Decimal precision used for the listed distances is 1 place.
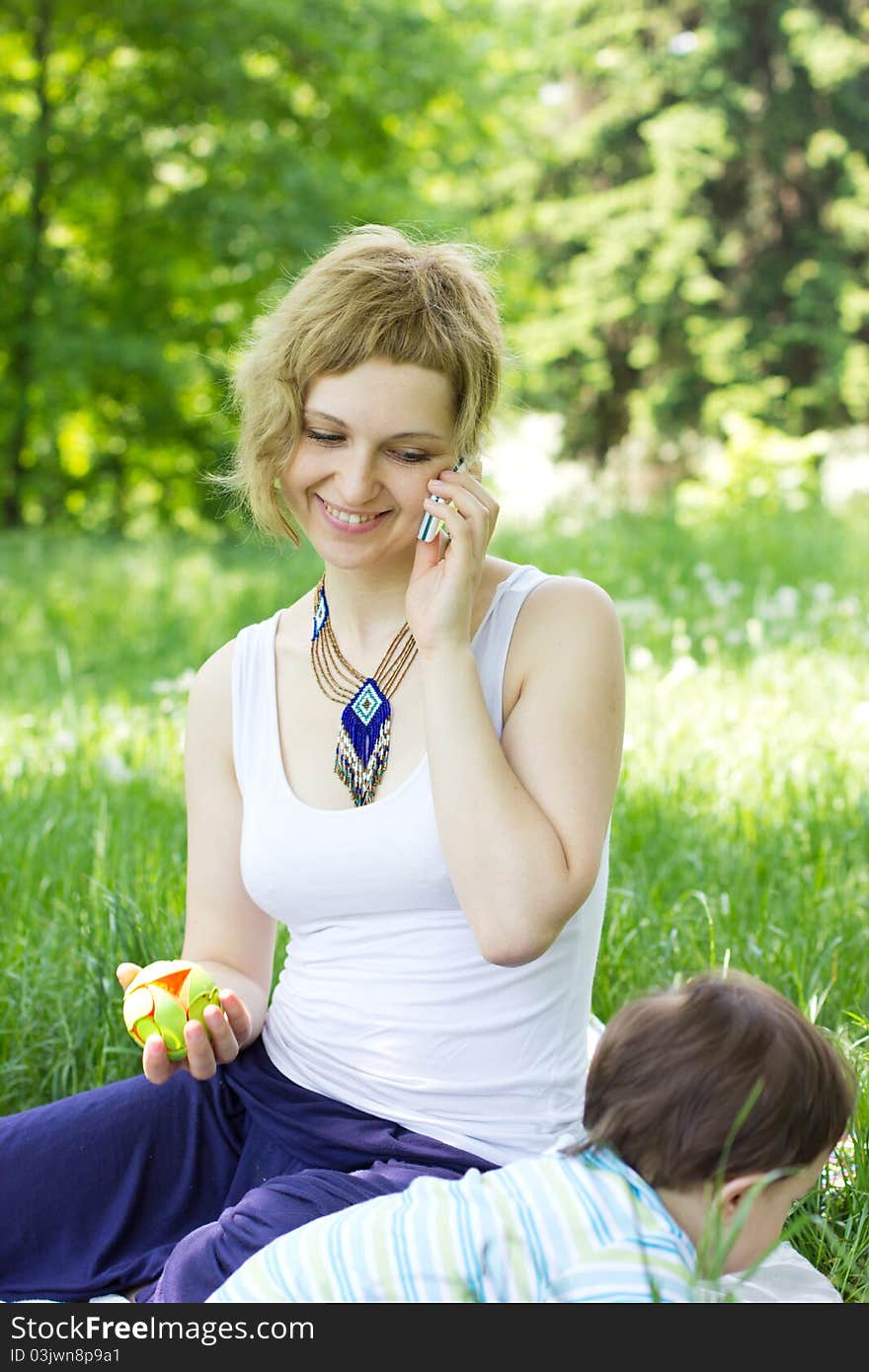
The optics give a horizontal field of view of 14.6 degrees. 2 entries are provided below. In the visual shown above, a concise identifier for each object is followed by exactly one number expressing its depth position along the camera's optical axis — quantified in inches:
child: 84.1
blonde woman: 91.5
